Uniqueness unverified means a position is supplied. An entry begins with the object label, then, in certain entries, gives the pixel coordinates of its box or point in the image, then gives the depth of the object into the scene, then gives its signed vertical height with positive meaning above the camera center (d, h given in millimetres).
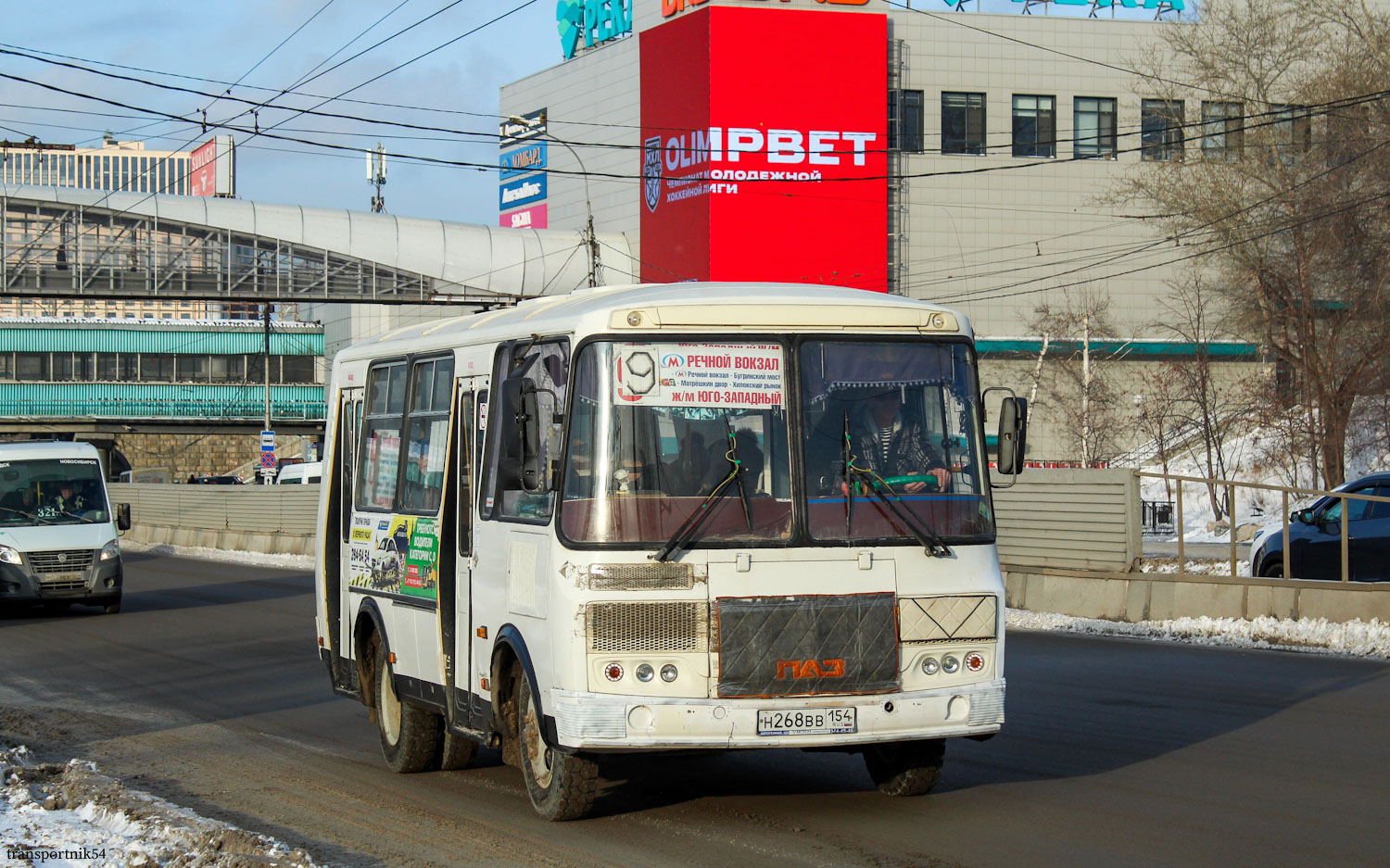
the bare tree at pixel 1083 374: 55938 +3323
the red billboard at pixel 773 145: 61219 +12382
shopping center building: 61594 +12554
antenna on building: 88188 +16038
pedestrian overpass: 57719 +8550
